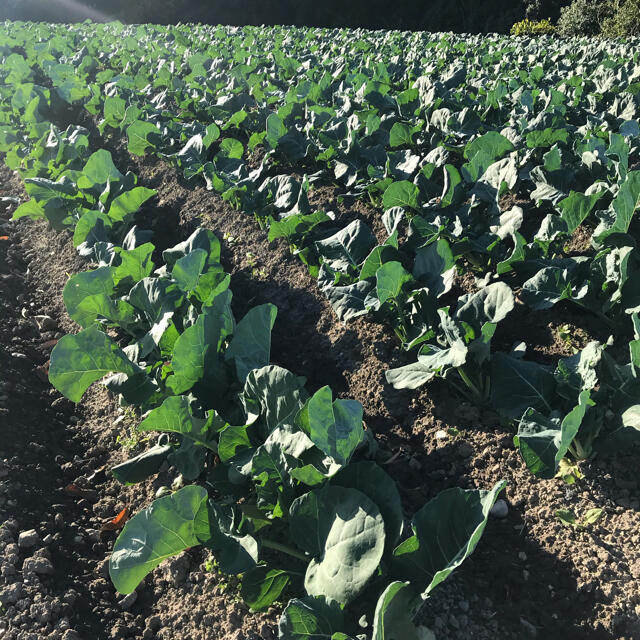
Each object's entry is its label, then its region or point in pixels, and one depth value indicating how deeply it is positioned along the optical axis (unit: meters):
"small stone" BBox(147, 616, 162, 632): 2.11
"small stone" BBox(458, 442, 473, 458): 2.34
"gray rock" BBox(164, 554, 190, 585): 2.19
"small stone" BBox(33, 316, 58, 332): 4.02
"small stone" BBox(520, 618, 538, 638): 1.77
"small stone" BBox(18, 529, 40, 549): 2.33
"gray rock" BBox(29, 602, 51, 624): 2.06
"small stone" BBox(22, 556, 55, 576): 2.22
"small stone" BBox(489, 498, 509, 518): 2.11
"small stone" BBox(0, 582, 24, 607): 2.10
